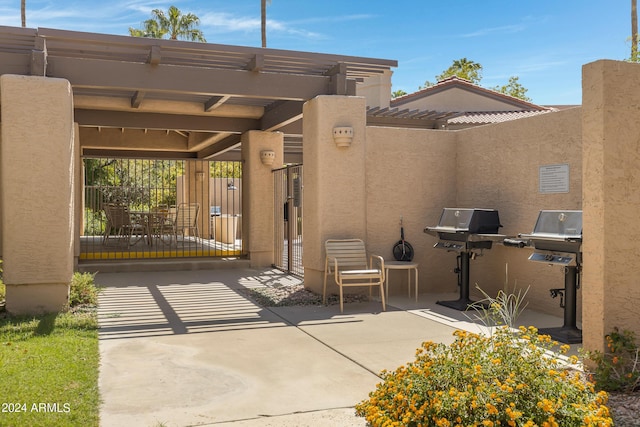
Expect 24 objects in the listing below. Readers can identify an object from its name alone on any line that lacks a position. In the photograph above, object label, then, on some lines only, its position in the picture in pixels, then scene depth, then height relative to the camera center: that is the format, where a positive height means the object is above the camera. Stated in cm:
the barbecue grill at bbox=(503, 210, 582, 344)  620 -51
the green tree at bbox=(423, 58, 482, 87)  3956 +840
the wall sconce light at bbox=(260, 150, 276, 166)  1234 +88
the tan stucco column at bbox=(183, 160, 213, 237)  1773 +52
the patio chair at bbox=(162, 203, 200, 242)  1345 -51
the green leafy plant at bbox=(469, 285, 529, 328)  706 -136
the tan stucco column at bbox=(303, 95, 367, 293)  883 +35
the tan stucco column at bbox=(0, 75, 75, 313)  722 +14
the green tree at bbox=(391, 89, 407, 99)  4296 +756
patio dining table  1370 -43
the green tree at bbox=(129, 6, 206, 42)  3177 +901
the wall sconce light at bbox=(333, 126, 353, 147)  876 +93
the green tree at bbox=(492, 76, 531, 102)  3975 +720
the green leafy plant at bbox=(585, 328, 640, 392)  429 -116
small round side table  842 -88
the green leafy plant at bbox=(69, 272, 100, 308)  791 -117
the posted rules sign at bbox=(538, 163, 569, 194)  741 +27
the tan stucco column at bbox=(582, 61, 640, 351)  464 +4
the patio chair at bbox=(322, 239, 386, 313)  848 -78
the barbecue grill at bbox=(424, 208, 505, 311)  796 -44
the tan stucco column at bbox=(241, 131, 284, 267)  1240 +3
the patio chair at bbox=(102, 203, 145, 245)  1319 -30
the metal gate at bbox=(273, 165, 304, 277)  1123 -14
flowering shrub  334 -108
